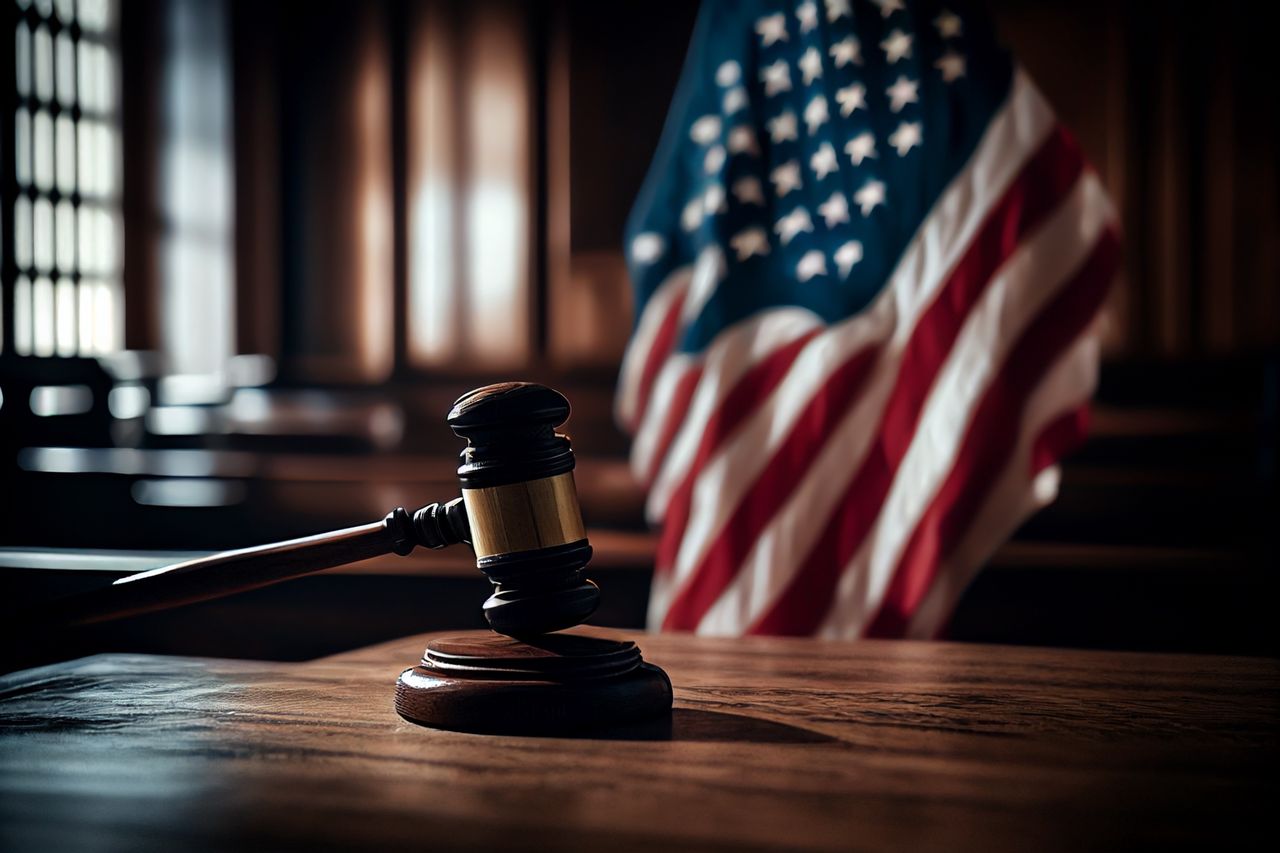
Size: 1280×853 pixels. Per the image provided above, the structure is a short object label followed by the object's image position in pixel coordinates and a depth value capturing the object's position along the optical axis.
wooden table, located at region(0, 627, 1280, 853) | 0.57
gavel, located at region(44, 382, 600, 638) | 0.81
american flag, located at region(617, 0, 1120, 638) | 1.91
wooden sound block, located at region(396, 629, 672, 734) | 0.78
